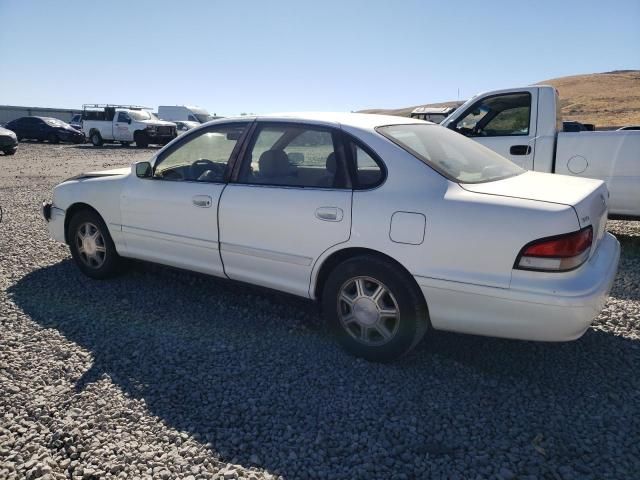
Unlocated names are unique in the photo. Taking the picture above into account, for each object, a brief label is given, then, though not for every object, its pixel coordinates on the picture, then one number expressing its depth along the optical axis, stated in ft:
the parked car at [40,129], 86.99
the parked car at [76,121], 116.78
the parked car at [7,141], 58.95
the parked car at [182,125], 93.72
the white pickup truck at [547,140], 18.07
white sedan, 8.95
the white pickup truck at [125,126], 79.10
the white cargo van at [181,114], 105.91
